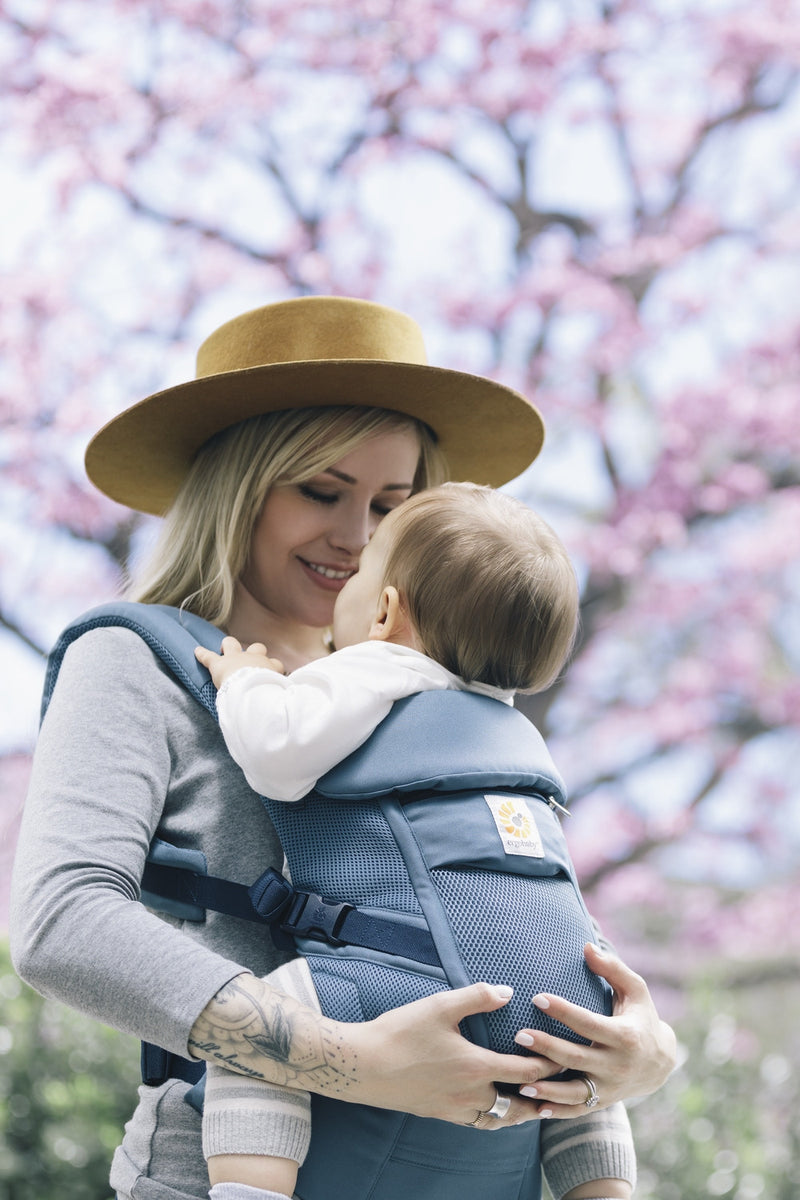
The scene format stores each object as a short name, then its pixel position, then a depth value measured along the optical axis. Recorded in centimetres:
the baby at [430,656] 214
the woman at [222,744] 205
